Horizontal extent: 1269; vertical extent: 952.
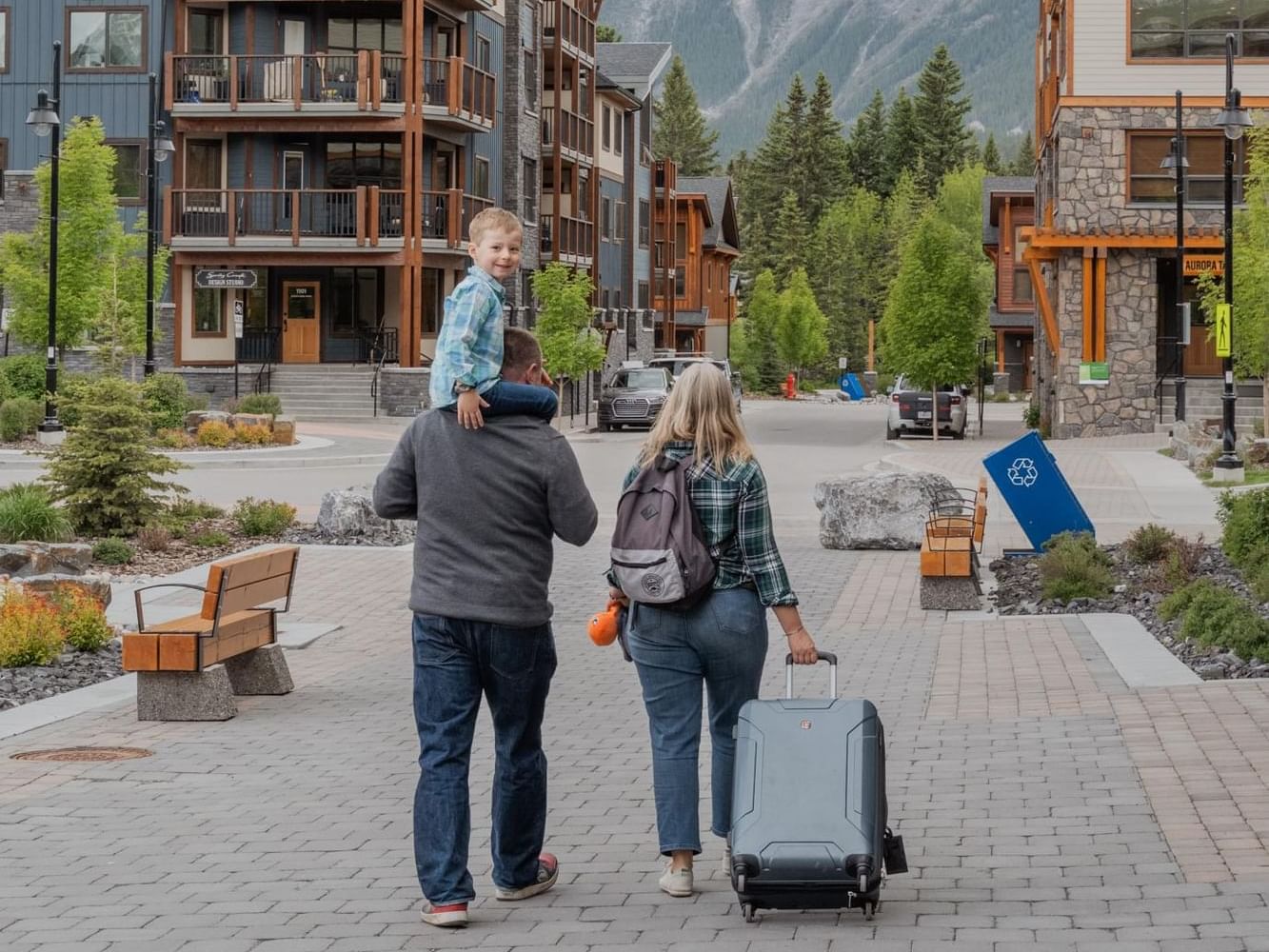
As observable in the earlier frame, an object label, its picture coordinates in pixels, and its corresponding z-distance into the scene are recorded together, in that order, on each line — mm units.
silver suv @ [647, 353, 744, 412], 59234
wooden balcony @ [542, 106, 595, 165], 59000
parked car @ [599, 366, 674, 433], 49656
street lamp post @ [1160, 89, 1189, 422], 38375
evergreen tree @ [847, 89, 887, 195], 135625
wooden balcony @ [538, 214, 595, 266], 59000
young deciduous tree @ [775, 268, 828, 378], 88188
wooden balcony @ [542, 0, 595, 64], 59062
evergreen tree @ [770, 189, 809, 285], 110688
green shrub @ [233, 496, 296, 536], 19812
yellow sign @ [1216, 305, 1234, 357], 32812
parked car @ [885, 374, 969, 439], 46312
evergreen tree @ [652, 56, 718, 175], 133625
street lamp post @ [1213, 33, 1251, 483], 29500
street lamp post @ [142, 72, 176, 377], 38719
